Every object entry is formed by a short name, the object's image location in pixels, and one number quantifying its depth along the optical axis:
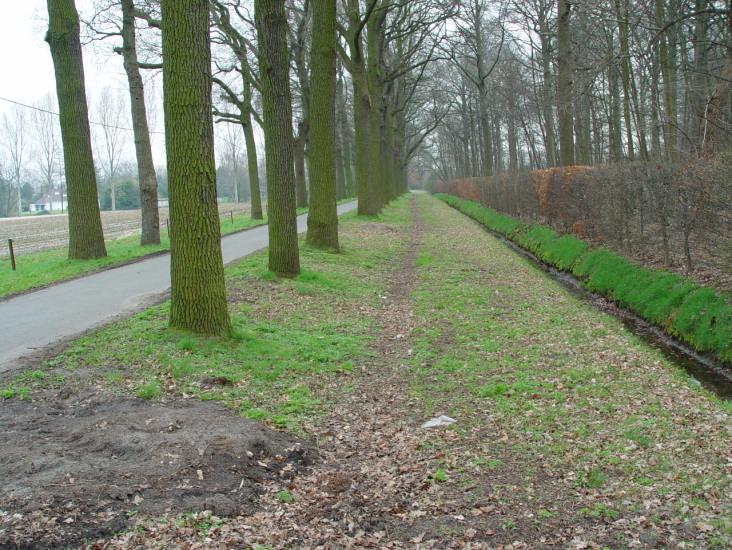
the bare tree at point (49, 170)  87.19
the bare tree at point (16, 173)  86.00
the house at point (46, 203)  112.75
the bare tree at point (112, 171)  84.88
